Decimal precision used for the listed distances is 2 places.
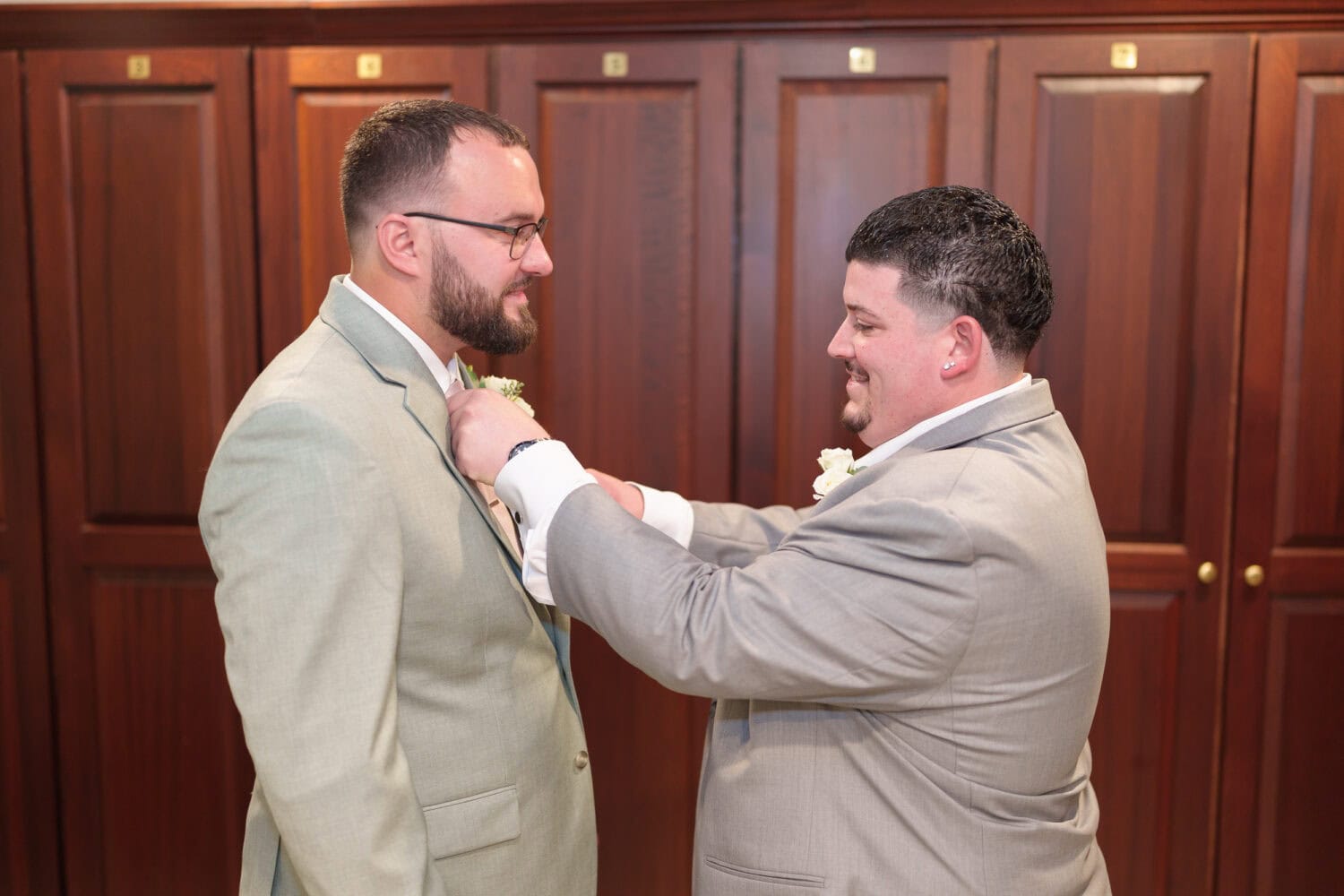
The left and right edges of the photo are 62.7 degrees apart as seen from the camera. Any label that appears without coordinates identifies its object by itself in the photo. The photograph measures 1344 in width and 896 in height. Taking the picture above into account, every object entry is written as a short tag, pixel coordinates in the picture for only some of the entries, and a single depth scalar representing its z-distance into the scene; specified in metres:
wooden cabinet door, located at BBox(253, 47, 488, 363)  2.52
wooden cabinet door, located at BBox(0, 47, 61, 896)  2.60
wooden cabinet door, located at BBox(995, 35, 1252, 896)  2.43
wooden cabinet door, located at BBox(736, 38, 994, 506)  2.45
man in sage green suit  1.22
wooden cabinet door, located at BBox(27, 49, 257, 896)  2.57
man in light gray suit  1.32
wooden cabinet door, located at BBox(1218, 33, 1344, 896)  2.42
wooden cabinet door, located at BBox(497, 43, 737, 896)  2.49
